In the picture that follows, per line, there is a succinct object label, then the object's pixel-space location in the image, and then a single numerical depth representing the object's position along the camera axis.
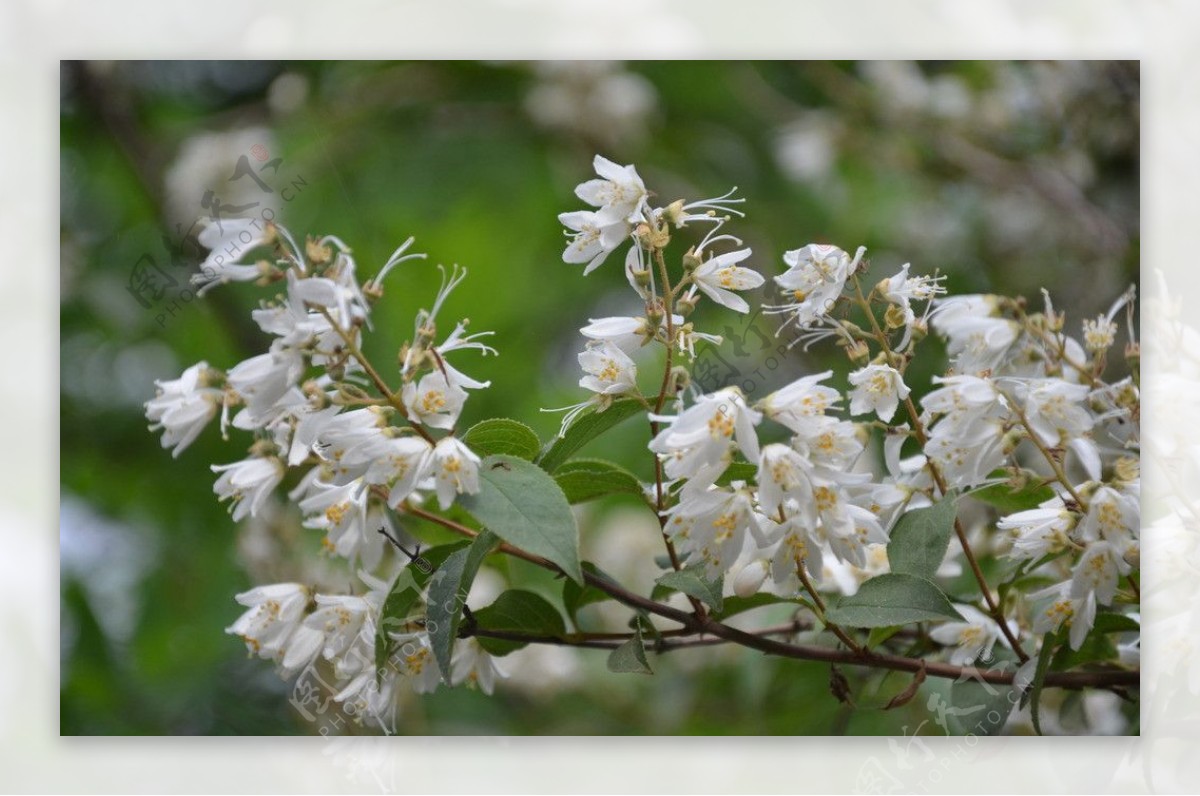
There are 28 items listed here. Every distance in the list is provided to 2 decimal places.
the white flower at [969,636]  1.65
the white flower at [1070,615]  1.62
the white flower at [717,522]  1.58
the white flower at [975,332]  1.63
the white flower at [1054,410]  1.61
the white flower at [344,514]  1.59
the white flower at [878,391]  1.60
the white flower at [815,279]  1.60
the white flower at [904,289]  1.61
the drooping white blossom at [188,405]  1.61
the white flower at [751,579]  1.61
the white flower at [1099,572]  1.61
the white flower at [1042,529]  1.61
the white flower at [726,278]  1.61
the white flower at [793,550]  1.58
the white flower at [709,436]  1.56
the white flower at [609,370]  1.60
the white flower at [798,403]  1.58
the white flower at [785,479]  1.57
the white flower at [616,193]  1.60
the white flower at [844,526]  1.57
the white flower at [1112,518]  1.60
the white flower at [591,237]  1.61
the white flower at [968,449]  1.61
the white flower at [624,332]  1.60
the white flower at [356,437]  1.57
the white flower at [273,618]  1.62
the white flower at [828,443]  1.58
